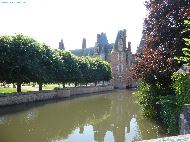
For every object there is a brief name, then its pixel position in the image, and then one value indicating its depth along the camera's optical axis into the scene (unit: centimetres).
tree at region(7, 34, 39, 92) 1715
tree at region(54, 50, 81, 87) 2226
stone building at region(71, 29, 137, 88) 3984
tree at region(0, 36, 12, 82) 1666
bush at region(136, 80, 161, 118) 982
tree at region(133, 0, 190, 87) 864
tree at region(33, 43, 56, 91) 1880
